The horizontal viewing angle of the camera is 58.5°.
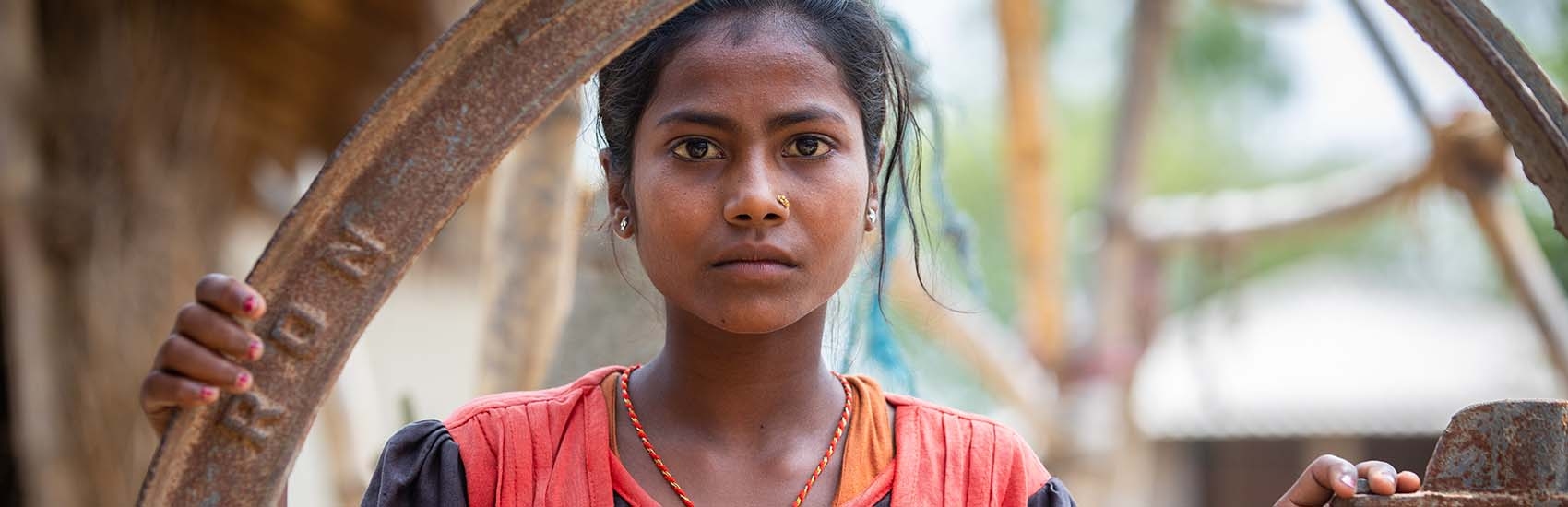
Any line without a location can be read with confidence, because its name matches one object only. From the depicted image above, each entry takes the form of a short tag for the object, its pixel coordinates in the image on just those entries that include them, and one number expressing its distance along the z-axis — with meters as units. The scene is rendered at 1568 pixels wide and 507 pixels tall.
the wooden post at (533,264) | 2.46
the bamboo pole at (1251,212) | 4.92
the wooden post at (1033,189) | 4.34
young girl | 1.36
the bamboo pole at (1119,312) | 4.99
